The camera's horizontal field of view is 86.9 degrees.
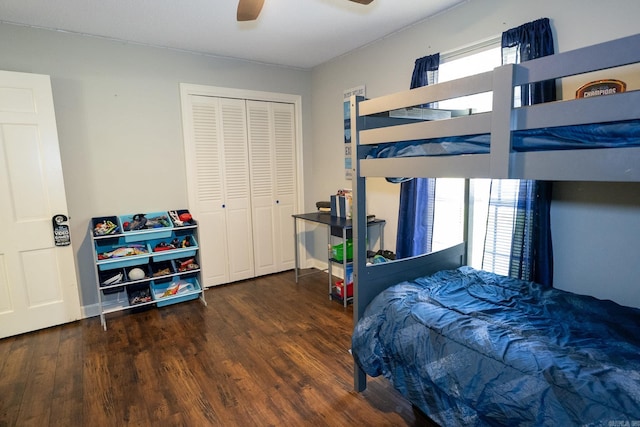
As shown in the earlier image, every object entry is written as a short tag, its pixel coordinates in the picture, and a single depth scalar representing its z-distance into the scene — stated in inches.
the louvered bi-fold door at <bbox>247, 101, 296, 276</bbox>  156.3
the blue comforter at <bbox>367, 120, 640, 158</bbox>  41.3
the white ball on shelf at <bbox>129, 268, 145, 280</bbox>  121.1
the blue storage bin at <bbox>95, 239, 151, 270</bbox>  115.5
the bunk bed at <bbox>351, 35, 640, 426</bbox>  42.4
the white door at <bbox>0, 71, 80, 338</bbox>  103.2
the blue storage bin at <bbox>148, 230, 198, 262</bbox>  124.6
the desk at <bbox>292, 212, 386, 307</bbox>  123.6
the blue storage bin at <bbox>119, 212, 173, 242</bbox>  120.5
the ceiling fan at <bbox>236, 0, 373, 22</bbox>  70.3
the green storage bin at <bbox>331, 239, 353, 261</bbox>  134.6
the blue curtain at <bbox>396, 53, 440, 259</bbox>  108.3
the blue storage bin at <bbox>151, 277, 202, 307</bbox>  128.8
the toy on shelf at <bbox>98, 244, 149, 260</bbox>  116.6
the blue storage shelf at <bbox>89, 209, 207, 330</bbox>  117.4
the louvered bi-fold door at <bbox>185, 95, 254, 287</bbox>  141.3
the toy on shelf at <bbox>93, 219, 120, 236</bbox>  116.0
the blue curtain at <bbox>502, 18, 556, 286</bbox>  80.4
